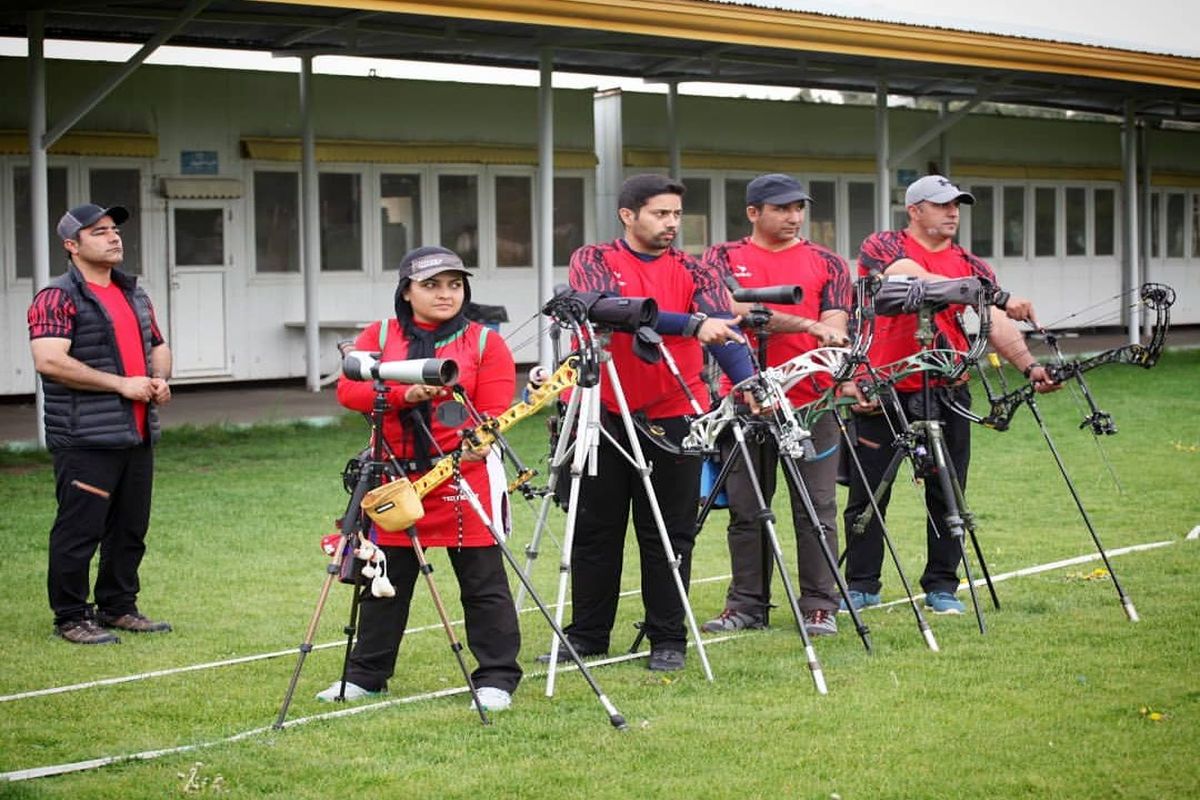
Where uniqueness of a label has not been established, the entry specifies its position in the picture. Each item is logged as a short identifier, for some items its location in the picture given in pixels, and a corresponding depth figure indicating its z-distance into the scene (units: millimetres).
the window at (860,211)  26578
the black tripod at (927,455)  7887
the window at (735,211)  24656
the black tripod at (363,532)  6227
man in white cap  8320
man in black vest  8164
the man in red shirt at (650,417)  7301
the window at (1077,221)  30312
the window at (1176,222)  32500
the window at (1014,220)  29000
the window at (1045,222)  29594
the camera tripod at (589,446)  6691
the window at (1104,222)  30984
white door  19391
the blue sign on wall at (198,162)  19234
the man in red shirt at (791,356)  8055
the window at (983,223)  28312
